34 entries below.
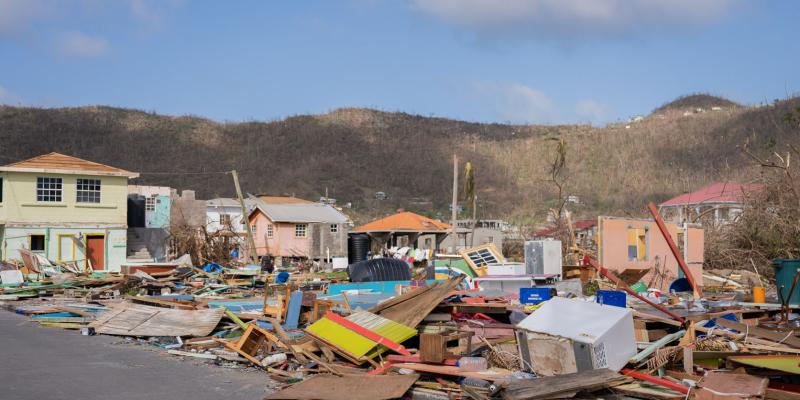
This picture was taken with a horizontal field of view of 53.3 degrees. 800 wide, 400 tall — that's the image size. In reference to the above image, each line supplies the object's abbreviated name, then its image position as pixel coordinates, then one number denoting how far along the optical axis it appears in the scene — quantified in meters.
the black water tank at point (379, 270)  22.81
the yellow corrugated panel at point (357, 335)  11.07
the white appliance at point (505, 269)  23.25
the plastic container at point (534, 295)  14.85
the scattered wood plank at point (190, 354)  12.26
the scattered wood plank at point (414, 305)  12.56
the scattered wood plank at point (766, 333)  11.20
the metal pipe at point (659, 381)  9.19
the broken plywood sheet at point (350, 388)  8.99
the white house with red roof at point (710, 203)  31.42
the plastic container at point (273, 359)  11.36
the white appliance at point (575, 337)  9.69
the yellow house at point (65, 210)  33.50
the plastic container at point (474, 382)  9.50
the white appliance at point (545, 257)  22.34
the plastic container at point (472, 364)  10.41
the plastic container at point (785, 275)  14.31
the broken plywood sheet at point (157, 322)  14.20
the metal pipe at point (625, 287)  11.75
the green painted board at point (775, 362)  9.28
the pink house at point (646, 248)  24.32
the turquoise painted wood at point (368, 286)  20.62
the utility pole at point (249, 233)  36.81
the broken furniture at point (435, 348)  10.37
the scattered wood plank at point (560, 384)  8.67
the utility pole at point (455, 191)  33.47
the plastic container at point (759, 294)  16.03
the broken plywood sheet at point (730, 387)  8.79
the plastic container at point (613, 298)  13.20
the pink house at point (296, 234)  42.78
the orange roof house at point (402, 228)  39.83
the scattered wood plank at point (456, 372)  9.94
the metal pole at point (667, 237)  14.79
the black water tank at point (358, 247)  37.06
